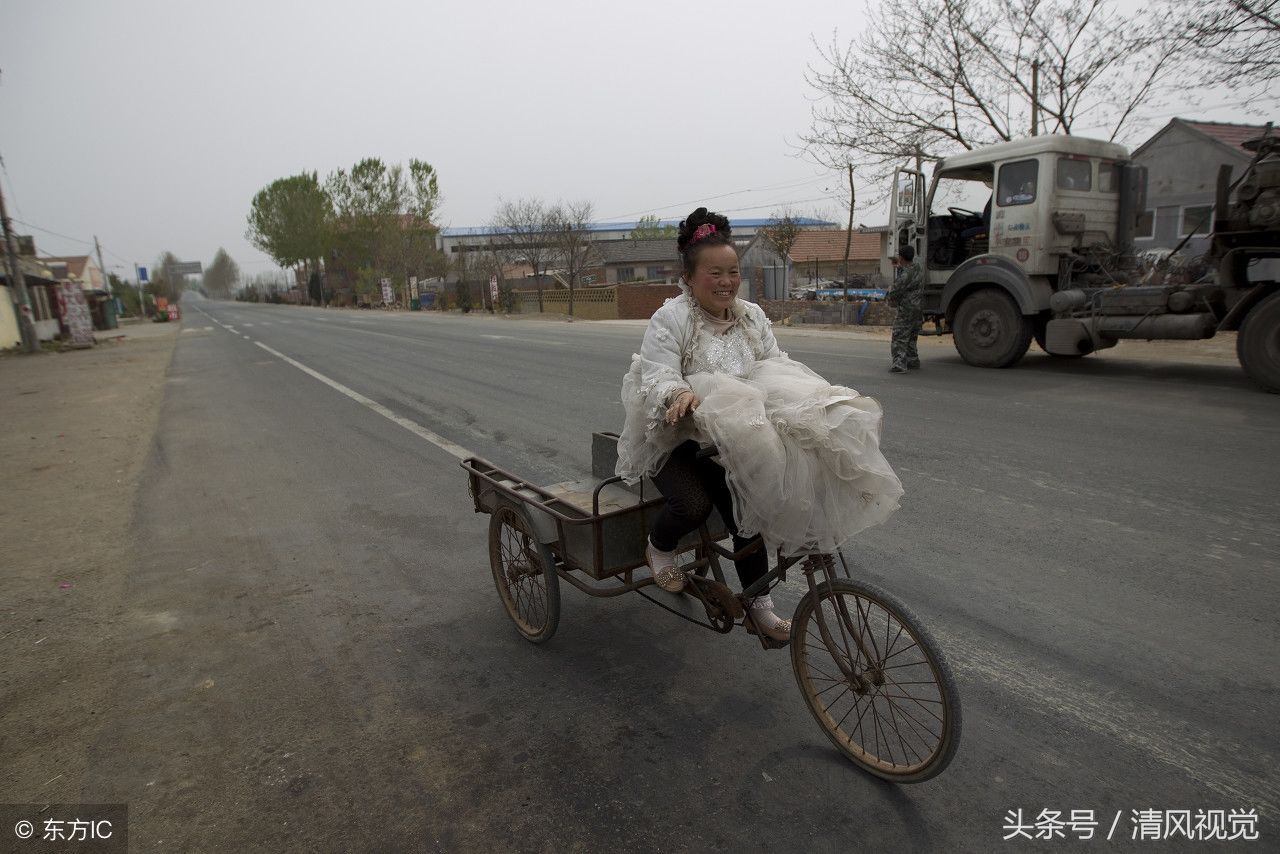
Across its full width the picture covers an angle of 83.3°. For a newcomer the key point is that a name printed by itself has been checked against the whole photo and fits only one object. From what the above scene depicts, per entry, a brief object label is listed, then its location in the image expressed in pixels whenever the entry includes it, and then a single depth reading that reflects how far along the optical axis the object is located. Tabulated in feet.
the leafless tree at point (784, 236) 123.23
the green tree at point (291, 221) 269.64
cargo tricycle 7.77
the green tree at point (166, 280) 358.72
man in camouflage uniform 35.37
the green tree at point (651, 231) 274.50
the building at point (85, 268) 287.28
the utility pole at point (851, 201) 67.62
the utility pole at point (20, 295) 75.72
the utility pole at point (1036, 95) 56.95
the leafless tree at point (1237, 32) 41.63
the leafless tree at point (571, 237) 132.95
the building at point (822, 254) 162.81
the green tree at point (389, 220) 211.61
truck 26.61
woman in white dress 7.68
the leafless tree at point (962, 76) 55.47
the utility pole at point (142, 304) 242.37
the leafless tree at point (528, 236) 150.00
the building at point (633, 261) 209.36
